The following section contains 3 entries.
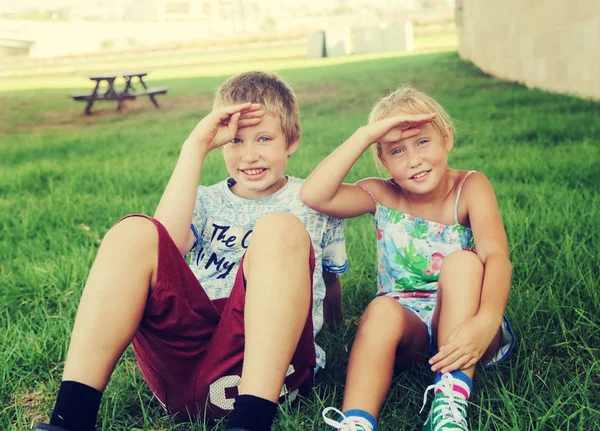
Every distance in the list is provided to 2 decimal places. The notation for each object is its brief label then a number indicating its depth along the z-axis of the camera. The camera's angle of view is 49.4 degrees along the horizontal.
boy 1.50
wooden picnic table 11.69
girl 1.65
